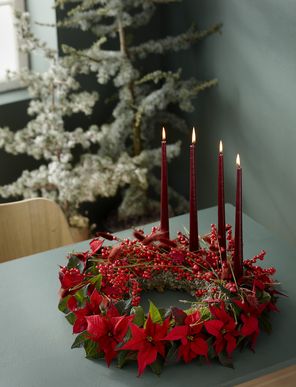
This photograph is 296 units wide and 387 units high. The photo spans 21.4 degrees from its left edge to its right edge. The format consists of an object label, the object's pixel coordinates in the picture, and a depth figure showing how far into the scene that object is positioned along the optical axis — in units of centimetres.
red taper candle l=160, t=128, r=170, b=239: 172
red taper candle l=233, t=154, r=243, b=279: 159
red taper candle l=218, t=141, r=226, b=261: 164
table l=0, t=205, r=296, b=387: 154
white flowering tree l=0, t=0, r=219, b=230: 299
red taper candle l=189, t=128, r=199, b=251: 169
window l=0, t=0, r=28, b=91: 332
